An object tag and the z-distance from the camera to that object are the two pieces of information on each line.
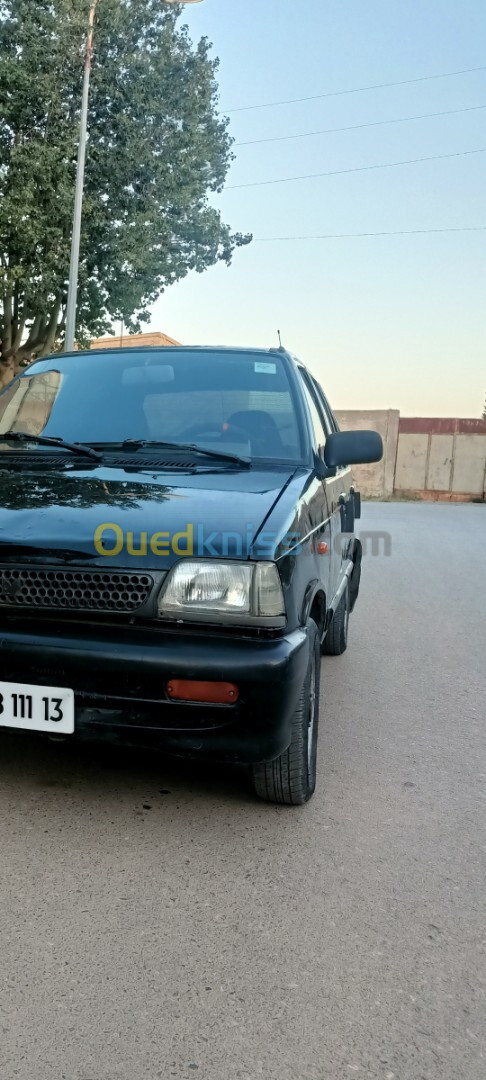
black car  2.55
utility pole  16.95
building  32.31
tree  18.86
